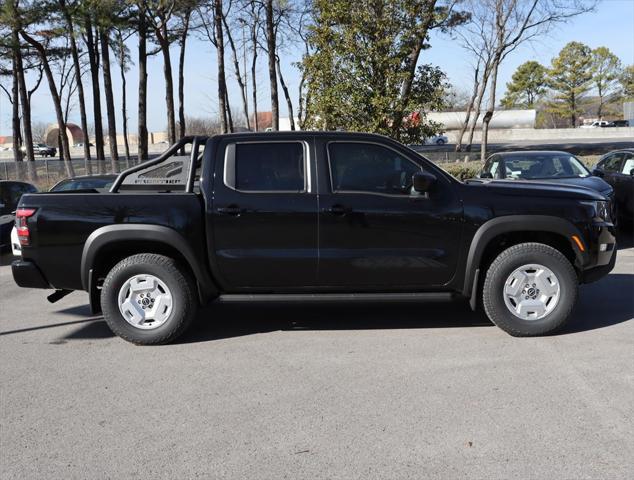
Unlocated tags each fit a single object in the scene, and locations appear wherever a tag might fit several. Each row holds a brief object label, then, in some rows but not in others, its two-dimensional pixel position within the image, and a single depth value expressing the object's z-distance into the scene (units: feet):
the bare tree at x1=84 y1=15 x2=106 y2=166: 104.53
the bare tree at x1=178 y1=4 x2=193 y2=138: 102.91
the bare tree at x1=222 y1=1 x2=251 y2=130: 123.94
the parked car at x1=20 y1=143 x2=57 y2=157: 237.59
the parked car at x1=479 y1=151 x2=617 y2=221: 36.19
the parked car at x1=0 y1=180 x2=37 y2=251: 34.58
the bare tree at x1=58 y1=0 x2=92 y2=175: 91.86
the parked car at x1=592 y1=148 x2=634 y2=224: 38.60
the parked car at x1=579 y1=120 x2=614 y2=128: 257.98
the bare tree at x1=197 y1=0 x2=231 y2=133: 93.91
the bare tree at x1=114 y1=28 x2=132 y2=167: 108.99
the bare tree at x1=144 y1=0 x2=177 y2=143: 85.25
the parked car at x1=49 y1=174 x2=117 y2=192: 44.70
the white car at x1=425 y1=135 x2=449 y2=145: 209.75
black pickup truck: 19.13
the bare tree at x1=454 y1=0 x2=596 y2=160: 85.10
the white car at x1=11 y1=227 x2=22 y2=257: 20.25
